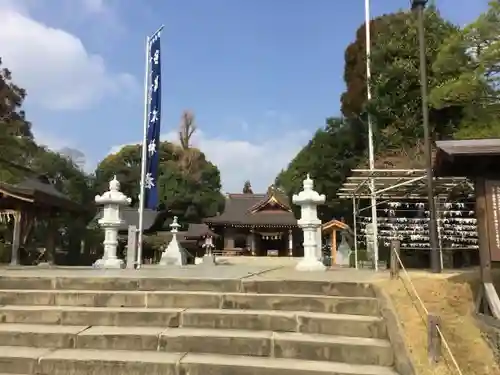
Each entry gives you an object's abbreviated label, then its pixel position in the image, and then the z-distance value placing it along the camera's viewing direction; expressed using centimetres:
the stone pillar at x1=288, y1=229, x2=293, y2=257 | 3888
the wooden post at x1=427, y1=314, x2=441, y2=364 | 393
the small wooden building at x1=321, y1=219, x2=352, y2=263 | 2239
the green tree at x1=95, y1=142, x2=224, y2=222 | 4447
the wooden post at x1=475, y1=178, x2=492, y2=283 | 498
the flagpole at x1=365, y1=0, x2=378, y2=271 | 1148
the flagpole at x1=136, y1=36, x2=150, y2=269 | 1068
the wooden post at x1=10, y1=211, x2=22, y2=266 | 1428
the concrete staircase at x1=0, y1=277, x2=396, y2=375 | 452
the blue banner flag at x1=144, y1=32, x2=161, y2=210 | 1114
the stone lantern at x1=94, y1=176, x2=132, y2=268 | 1058
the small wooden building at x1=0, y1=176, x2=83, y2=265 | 1416
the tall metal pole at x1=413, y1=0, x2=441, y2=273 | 760
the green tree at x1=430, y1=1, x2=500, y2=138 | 937
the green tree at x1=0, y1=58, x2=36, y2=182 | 1619
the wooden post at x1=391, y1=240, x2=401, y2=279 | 614
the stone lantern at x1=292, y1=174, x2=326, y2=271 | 953
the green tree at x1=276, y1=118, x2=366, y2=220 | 2323
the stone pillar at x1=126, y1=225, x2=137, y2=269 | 1049
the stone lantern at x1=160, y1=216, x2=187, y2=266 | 1724
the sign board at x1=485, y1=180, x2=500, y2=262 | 493
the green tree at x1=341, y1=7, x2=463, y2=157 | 1845
